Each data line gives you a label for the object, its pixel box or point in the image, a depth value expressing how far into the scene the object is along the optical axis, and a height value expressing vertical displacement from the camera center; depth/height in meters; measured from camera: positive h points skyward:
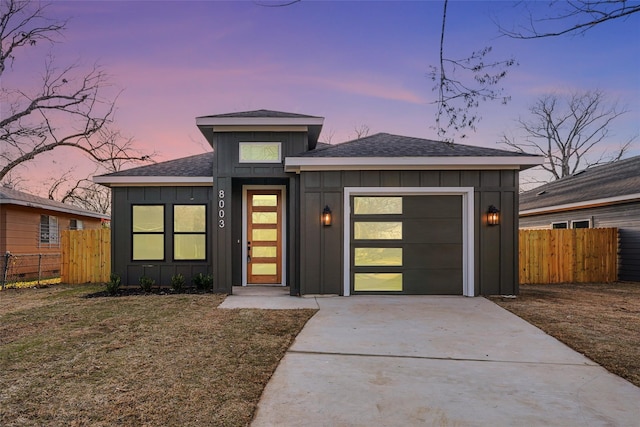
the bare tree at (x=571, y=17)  3.37 +1.90
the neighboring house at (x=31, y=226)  11.39 -0.21
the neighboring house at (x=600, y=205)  10.59 +0.52
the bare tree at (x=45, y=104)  14.21 +4.74
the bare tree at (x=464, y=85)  3.65 +1.36
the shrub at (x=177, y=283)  8.58 -1.43
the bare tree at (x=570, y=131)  22.94 +5.77
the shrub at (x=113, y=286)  8.20 -1.43
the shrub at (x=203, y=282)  8.58 -1.41
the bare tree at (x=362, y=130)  23.33 +5.63
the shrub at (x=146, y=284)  8.53 -1.44
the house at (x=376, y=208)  7.57 +0.27
